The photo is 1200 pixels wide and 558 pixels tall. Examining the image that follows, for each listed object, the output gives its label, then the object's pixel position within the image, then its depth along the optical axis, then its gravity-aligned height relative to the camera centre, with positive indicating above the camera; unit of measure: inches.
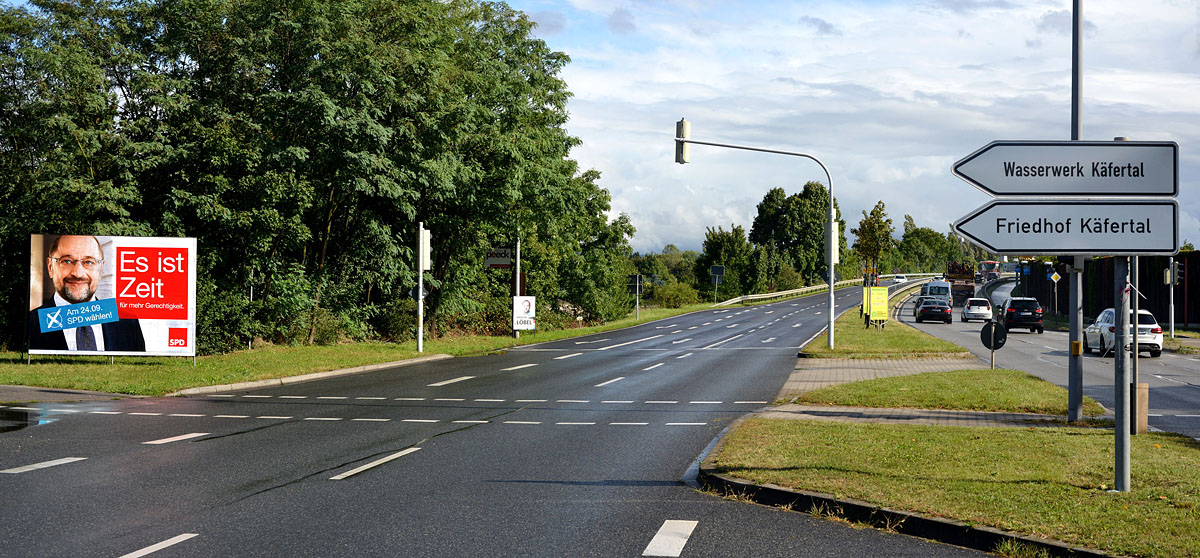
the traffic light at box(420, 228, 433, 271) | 1173.4 +28.5
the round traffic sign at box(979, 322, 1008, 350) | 701.9 -45.4
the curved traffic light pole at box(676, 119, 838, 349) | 960.9 +142.0
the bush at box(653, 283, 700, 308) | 3102.9 -72.5
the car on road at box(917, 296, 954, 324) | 2076.8 -79.4
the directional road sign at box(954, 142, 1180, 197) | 294.7 +34.8
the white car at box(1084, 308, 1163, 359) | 1112.8 -69.0
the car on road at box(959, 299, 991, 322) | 2202.3 -79.5
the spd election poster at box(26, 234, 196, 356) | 820.0 -19.4
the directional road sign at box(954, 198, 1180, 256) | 288.5 +15.7
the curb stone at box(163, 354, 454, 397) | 682.2 -90.0
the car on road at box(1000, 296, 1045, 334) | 1721.2 -69.1
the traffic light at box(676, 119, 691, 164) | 960.3 +143.4
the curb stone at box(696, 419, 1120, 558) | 238.2 -70.6
